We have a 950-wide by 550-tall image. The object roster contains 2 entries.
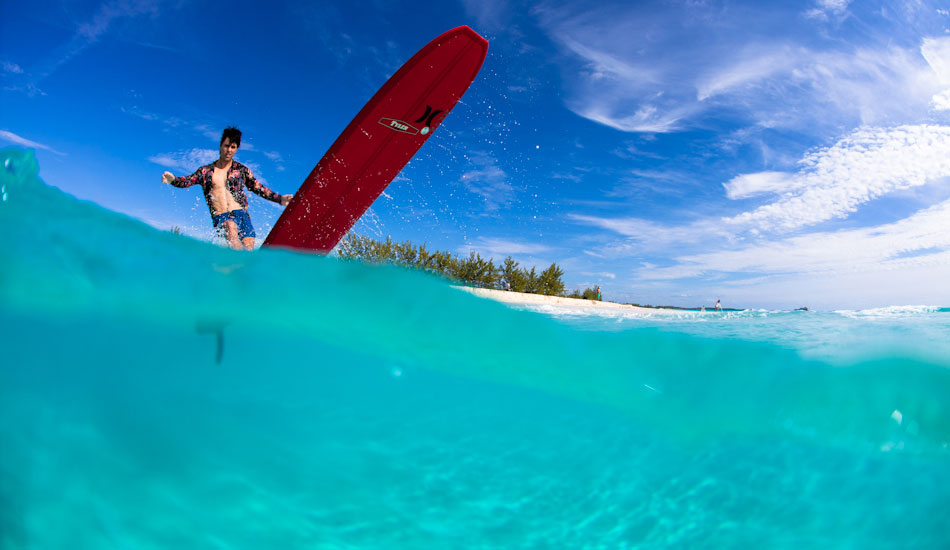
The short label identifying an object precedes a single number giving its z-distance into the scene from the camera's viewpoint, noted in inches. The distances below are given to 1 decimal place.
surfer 230.2
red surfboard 264.4
